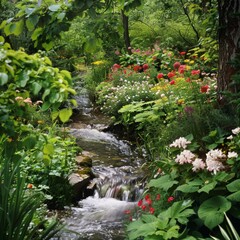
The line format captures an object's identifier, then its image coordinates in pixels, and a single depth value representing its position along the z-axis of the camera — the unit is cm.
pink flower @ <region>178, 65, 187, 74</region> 714
